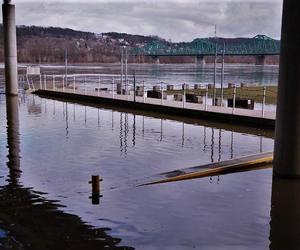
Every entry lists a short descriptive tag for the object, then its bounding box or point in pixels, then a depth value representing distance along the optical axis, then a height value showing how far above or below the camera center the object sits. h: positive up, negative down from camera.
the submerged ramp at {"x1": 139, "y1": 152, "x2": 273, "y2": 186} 11.34 -2.74
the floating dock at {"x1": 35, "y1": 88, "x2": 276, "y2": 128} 20.41 -2.50
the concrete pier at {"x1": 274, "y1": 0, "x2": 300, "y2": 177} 10.71 -0.91
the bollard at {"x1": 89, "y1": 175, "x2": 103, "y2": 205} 9.77 -2.63
